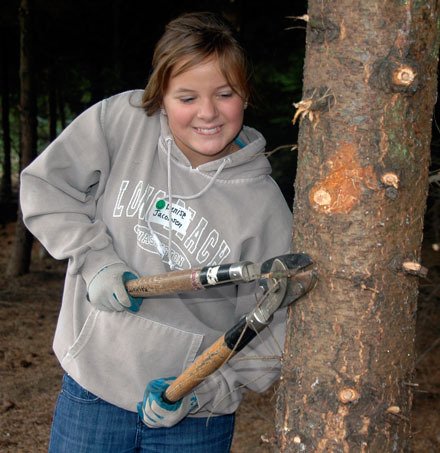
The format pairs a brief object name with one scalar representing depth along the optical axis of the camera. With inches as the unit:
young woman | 84.0
